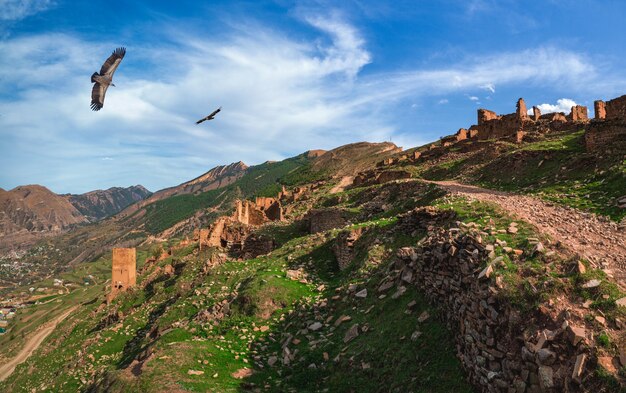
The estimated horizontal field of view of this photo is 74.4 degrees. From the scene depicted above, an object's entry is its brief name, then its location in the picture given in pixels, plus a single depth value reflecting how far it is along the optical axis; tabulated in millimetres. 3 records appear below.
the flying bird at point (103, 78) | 12836
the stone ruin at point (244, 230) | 30703
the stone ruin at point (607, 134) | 19231
